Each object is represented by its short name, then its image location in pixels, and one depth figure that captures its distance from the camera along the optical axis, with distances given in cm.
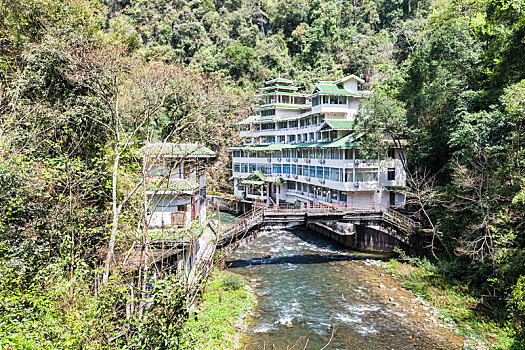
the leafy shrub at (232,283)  2058
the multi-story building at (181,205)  1825
